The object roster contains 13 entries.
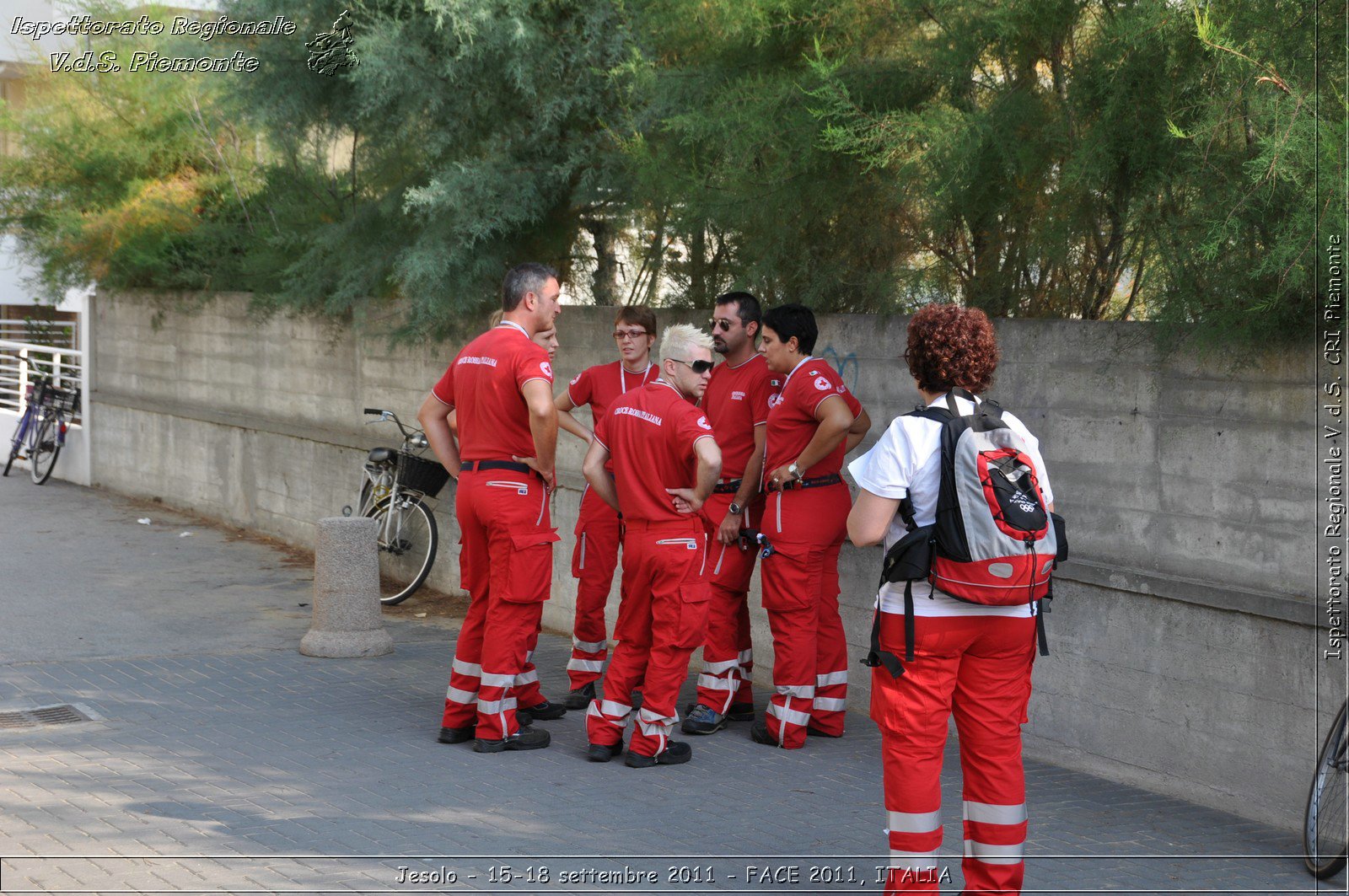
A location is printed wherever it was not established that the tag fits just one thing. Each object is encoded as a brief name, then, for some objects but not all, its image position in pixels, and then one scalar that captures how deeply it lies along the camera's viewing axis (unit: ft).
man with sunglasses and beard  23.08
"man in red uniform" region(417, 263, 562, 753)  21.38
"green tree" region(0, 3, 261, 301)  49.14
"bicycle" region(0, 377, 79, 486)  56.65
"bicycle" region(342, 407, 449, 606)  34.32
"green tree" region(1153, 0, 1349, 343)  15.79
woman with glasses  24.99
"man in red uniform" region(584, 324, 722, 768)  20.44
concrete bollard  28.40
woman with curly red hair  14.39
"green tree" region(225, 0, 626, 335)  30.55
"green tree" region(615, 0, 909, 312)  23.32
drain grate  22.84
